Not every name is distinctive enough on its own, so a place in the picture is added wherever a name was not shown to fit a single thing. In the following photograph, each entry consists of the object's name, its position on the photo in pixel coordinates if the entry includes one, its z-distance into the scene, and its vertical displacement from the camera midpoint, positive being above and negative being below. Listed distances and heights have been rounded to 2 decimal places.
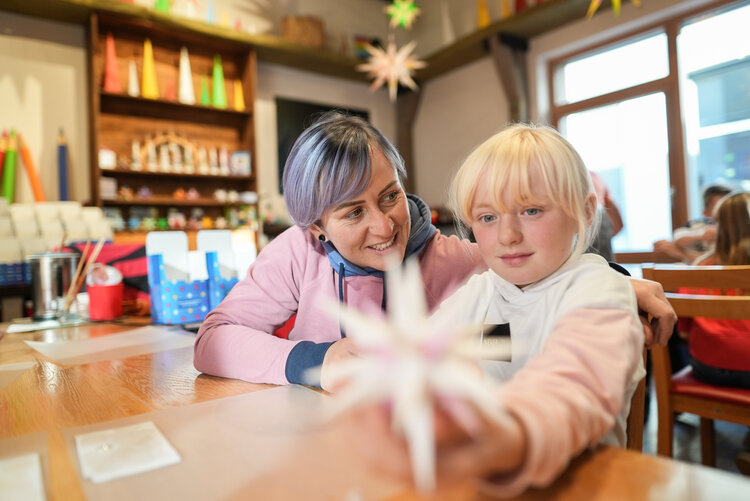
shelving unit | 3.85 +1.30
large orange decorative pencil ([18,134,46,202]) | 3.72 +0.73
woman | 0.87 -0.01
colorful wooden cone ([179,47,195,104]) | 4.22 +1.54
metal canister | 1.68 -0.06
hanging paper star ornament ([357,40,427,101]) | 4.88 +1.93
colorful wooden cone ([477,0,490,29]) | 4.69 +2.31
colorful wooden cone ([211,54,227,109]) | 4.38 +1.55
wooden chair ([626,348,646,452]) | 0.77 -0.29
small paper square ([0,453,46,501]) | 0.43 -0.20
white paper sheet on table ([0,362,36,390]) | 0.88 -0.21
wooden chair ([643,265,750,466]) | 1.35 -0.48
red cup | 1.72 -0.14
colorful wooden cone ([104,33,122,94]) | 3.84 +1.52
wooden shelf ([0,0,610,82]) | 3.65 +1.98
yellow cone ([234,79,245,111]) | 4.56 +1.53
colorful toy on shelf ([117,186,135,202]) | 3.87 +0.55
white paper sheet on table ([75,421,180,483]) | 0.47 -0.20
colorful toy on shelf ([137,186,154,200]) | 4.07 +0.57
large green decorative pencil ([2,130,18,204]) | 3.60 +0.70
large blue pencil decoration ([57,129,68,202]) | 3.82 +0.77
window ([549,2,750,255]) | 3.70 +1.10
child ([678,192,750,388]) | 1.57 -0.32
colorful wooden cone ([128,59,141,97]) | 3.95 +1.47
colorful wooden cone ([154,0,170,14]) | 3.96 +2.10
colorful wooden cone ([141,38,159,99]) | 4.03 +1.54
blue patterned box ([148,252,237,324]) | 1.52 -0.11
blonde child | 0.32 -0.09
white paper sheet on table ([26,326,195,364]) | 1.09 -0.21
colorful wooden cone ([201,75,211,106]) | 4.31 +1.47
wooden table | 0.40 -0.21
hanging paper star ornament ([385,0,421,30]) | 4.71 +2.35
